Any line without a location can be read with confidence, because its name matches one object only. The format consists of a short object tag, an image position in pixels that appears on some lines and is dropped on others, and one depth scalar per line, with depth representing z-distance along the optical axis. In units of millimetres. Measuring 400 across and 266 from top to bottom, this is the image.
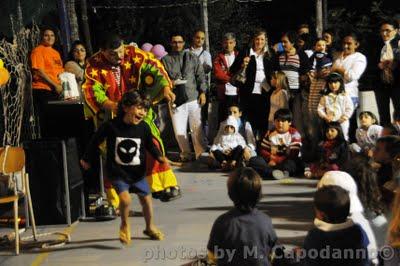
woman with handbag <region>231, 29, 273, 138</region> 14407
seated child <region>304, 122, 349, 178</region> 12688
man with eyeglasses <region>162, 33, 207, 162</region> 14632
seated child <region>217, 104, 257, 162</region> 14196
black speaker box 10062
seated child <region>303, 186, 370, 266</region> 5597
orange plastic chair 8901
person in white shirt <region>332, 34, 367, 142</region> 13474
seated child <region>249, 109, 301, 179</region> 12991
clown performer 10485
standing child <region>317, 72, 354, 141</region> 13216
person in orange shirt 13621
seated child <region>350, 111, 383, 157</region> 12407
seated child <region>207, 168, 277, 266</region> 5990
